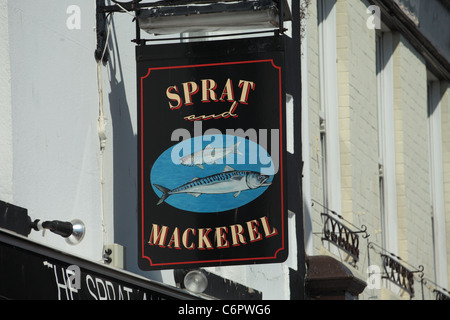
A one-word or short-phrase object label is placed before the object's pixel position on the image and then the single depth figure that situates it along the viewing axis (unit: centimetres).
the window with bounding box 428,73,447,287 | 2262
